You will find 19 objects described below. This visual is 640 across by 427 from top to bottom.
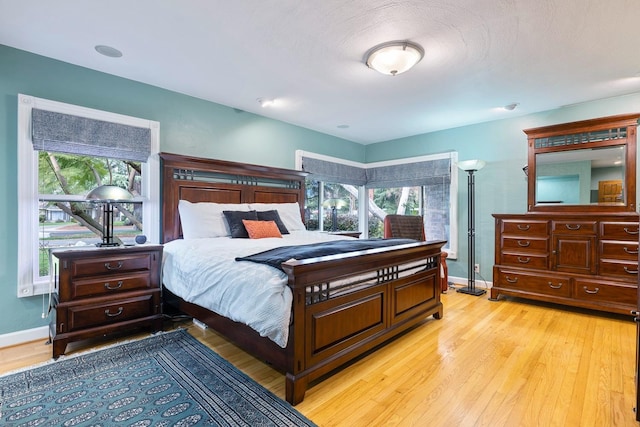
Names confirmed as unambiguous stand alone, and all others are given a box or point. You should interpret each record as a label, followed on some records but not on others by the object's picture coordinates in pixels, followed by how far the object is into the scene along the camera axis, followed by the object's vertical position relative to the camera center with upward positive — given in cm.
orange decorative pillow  328 -20
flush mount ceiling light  245 +129
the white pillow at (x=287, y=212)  388 -1
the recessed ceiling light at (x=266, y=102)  369 +134
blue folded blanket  190 -28
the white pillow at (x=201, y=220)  323 -10
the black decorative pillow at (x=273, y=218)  367 -8
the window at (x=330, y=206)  530 +10
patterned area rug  162 -110
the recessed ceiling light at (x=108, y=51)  255 +135
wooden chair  466 -22
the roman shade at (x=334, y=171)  490 +69
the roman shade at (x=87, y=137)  264 +68
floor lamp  429 -31
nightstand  232 -67
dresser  313 -51
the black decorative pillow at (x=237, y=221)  329 -11
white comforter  173 -48
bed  176 -62
